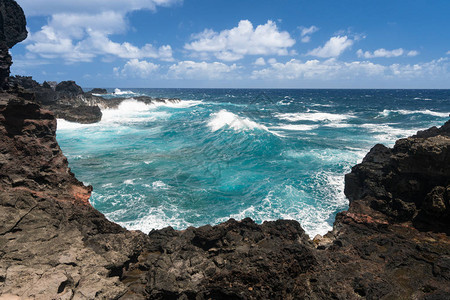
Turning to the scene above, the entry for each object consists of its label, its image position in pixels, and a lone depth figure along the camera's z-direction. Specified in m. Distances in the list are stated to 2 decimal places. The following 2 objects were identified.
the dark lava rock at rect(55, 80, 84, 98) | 57.03
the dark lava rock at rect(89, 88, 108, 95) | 110.10
